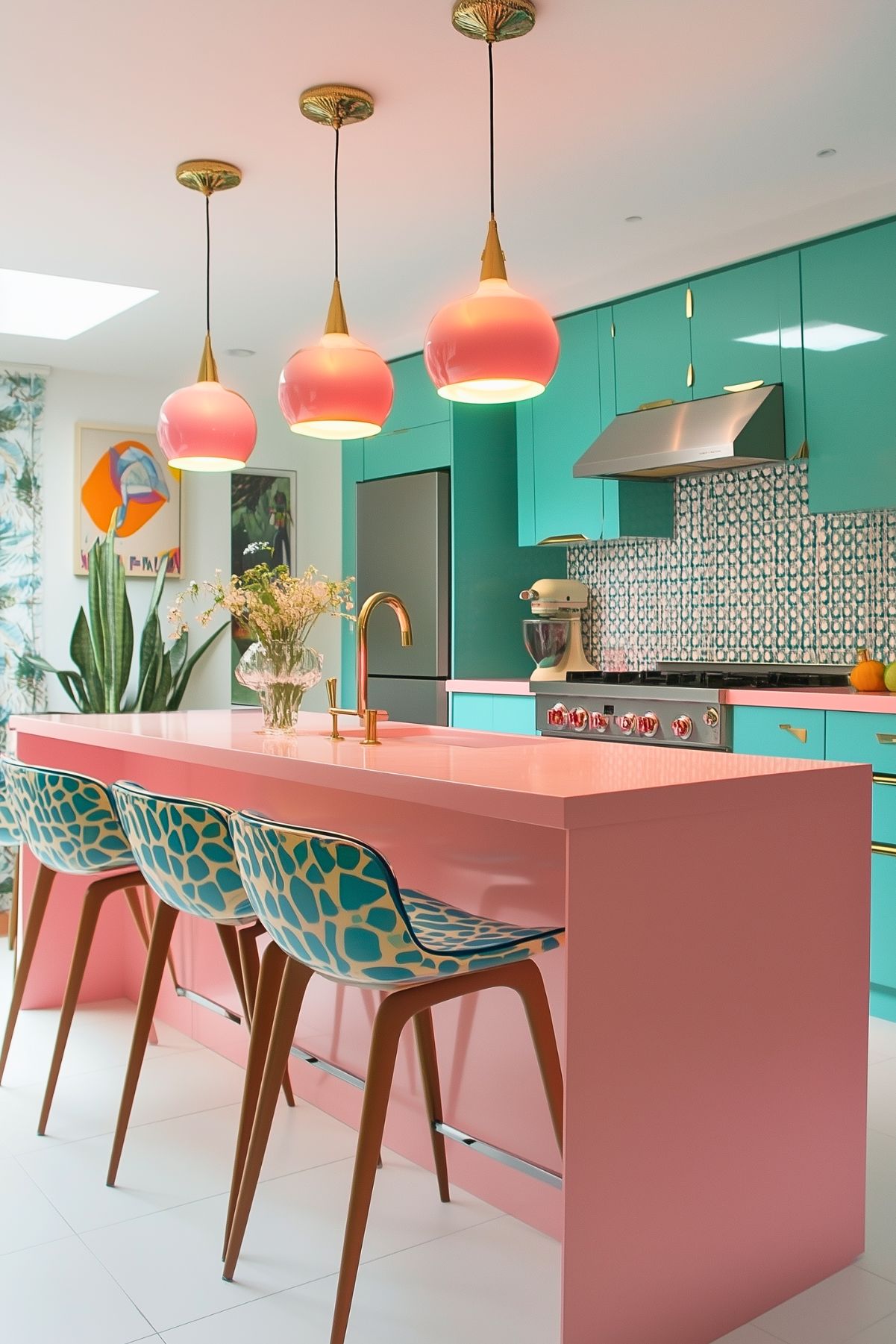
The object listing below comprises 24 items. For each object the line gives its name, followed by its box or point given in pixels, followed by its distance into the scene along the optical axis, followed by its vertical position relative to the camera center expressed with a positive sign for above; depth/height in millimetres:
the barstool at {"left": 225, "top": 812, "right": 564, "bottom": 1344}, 1751 -467
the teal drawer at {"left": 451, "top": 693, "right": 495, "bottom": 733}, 5000 -268
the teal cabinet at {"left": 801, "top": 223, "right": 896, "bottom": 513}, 3678 +898
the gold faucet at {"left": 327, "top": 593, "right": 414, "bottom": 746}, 2707 -36
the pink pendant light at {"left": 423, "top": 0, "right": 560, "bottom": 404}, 2410 +659
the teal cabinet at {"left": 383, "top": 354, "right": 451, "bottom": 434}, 5324 +1150
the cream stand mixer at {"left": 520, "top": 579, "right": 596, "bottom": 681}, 5035 +78
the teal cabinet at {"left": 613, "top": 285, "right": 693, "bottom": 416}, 4363 +1141
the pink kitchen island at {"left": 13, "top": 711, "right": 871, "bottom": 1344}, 1719 -579
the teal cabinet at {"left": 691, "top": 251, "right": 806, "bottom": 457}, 3971 +1110
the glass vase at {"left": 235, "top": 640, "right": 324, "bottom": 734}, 2955 -69
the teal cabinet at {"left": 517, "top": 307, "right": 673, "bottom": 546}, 4742 +808
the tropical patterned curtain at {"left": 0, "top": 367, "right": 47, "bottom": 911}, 5422 +518
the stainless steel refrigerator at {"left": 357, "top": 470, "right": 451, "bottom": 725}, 5270 +322
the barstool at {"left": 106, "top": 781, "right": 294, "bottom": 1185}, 2281 -444
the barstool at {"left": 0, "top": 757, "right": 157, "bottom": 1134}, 2686 -436
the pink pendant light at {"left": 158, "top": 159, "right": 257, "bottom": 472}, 3184 +616
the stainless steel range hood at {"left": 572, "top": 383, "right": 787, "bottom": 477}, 3961 +750
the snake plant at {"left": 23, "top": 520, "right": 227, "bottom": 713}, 5227 +32
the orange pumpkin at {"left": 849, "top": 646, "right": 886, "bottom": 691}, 3776 -87
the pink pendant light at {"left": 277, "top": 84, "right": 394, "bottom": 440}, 2834 +664
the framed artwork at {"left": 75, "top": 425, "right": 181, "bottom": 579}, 5621 +750
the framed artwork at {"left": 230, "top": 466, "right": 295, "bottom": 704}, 6133 +674
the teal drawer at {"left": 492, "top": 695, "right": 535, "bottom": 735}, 4762 -263
